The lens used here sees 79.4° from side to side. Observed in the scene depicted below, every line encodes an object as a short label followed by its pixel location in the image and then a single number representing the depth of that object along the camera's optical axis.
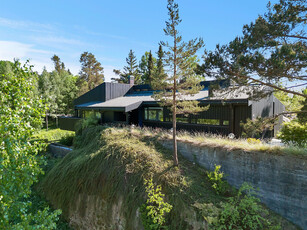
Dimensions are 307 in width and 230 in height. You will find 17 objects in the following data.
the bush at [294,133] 7.79
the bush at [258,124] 6.86
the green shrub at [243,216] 5.45
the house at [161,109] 9.68
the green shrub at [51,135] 19.75
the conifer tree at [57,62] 42.72
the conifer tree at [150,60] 28.66
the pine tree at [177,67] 6.89
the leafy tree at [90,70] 32.22
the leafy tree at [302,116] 6.75
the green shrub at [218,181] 6.72
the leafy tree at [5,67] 27.77
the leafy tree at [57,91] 27.26
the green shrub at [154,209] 6.18
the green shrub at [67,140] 15.81
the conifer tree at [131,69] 35.03
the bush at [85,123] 12.70
